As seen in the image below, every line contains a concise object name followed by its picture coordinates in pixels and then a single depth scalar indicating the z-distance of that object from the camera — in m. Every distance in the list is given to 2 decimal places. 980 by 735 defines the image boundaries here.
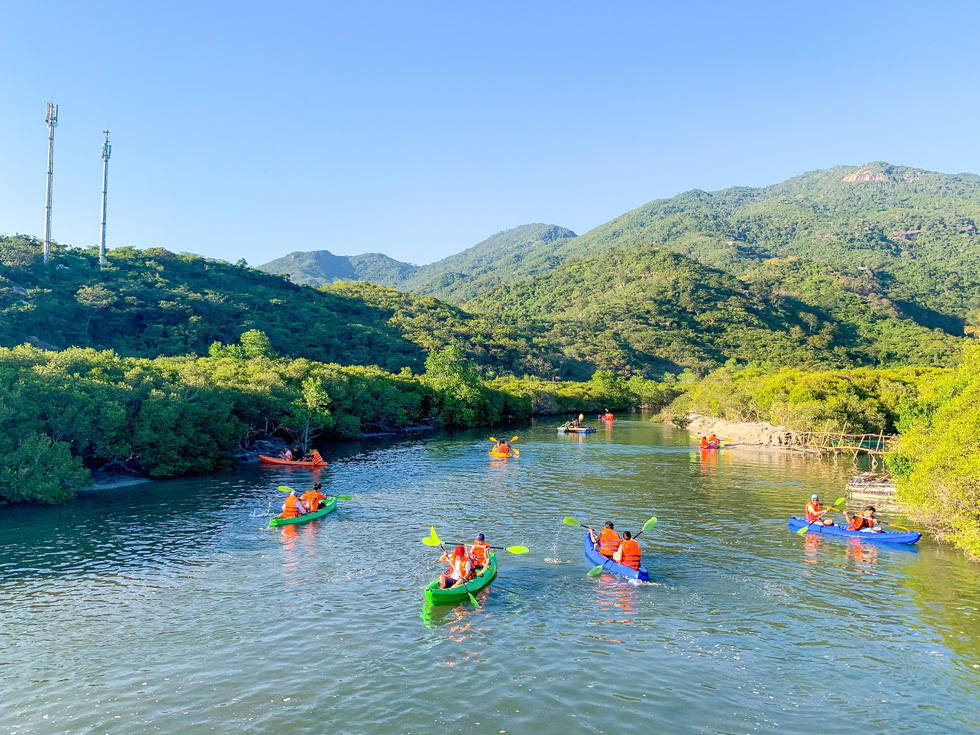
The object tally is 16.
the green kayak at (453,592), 22.08
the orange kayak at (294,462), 54.12
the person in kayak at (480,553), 24.52
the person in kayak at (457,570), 22.80
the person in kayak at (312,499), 35.31
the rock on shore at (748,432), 67.44
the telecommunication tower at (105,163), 113.39
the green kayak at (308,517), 33.47
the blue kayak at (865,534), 29.44
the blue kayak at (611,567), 24.62
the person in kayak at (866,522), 30.69
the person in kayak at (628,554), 25.08
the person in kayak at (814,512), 32.59
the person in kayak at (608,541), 26.69
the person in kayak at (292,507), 34.09
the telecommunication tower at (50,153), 99.19
